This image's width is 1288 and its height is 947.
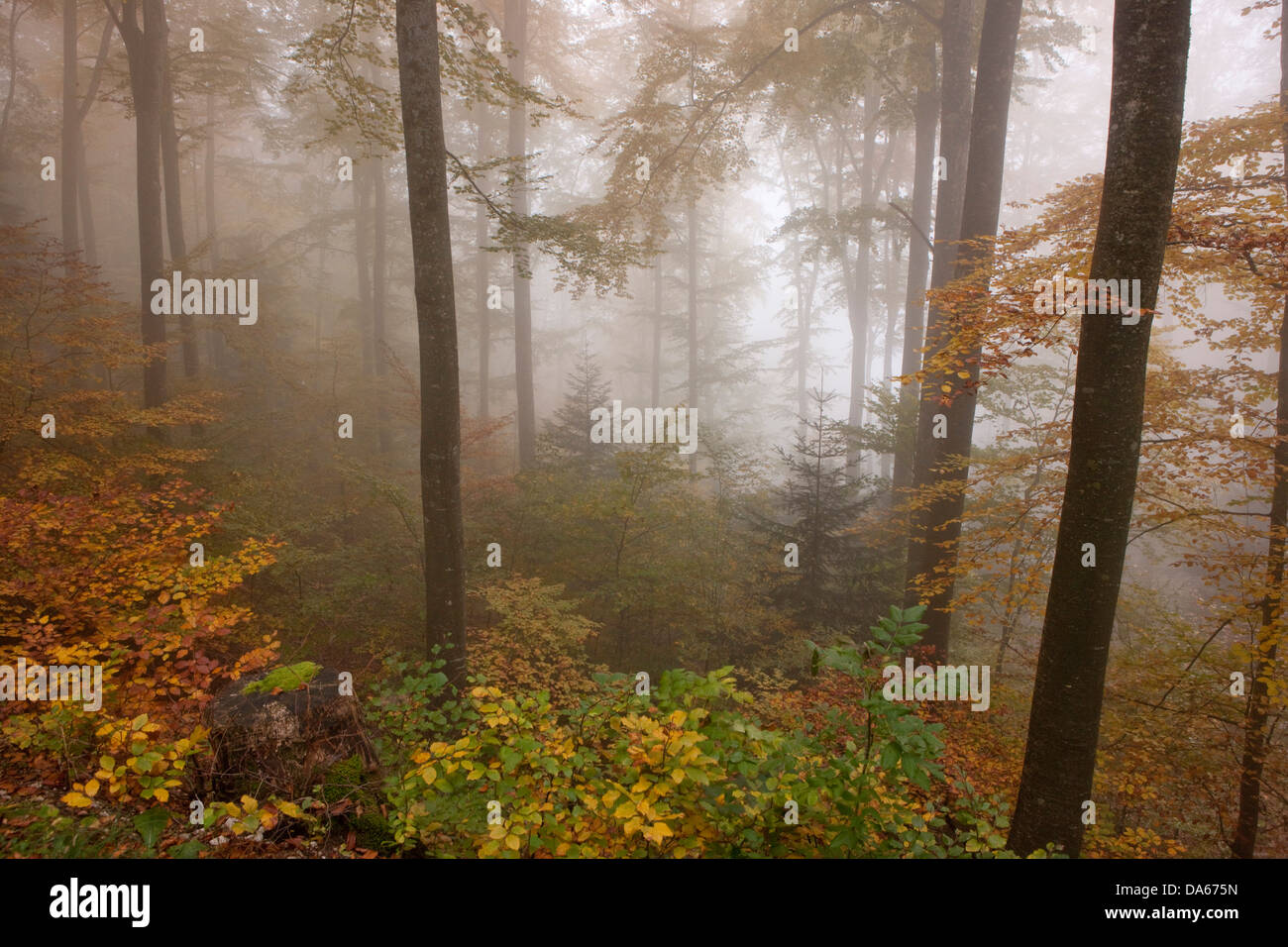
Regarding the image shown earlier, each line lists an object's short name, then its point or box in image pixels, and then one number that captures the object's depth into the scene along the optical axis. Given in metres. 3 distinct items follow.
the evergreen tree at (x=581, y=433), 13.63
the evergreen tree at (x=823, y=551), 9.84
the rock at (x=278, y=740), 3.69
